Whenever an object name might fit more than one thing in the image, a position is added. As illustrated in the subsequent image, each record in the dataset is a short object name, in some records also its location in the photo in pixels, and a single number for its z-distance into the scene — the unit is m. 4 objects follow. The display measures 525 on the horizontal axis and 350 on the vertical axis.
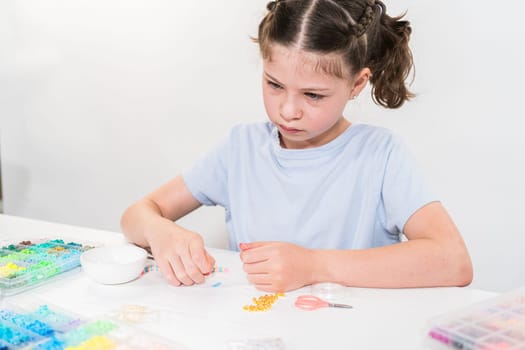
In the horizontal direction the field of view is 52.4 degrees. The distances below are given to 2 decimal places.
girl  0.96
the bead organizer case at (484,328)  0.65
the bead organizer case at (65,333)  0.71
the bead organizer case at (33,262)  0.91
